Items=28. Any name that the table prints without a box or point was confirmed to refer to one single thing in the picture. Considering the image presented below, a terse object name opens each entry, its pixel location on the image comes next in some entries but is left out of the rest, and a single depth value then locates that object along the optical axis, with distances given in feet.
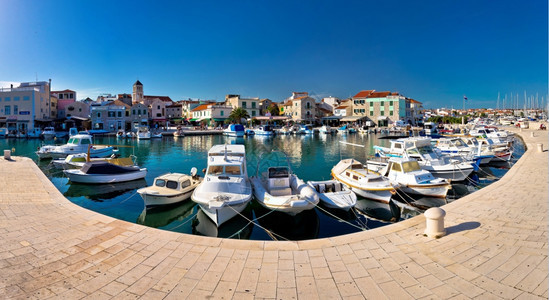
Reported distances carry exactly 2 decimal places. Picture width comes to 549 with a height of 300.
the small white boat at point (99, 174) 62.90
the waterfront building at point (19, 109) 203.21
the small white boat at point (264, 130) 231.50
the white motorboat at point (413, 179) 51.60
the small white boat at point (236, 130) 222.89
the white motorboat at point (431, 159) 63.98
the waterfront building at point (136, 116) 243.81
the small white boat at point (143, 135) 194.39
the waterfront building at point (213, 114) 279.28
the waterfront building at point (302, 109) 297.94
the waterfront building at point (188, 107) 317.63
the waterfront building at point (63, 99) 242.17
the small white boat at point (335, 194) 43.22
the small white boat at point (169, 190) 46.21
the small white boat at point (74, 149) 99.25
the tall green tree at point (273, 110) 325.62
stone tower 316.40
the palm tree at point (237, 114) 272.10
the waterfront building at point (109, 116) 231.30
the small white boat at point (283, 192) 38.70
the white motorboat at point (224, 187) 37.68
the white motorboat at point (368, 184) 49.26
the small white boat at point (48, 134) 185.88
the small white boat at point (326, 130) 249.14
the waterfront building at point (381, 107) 282.56
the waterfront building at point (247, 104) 301.43
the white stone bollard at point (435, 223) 25.04
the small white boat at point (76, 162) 73.58
